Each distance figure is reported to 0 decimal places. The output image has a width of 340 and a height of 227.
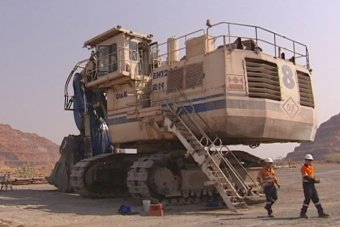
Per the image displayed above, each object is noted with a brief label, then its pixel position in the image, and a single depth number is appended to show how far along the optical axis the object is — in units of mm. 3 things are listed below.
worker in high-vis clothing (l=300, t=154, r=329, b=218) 11781
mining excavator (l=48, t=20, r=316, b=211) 14531
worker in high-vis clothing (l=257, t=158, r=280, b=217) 12531
